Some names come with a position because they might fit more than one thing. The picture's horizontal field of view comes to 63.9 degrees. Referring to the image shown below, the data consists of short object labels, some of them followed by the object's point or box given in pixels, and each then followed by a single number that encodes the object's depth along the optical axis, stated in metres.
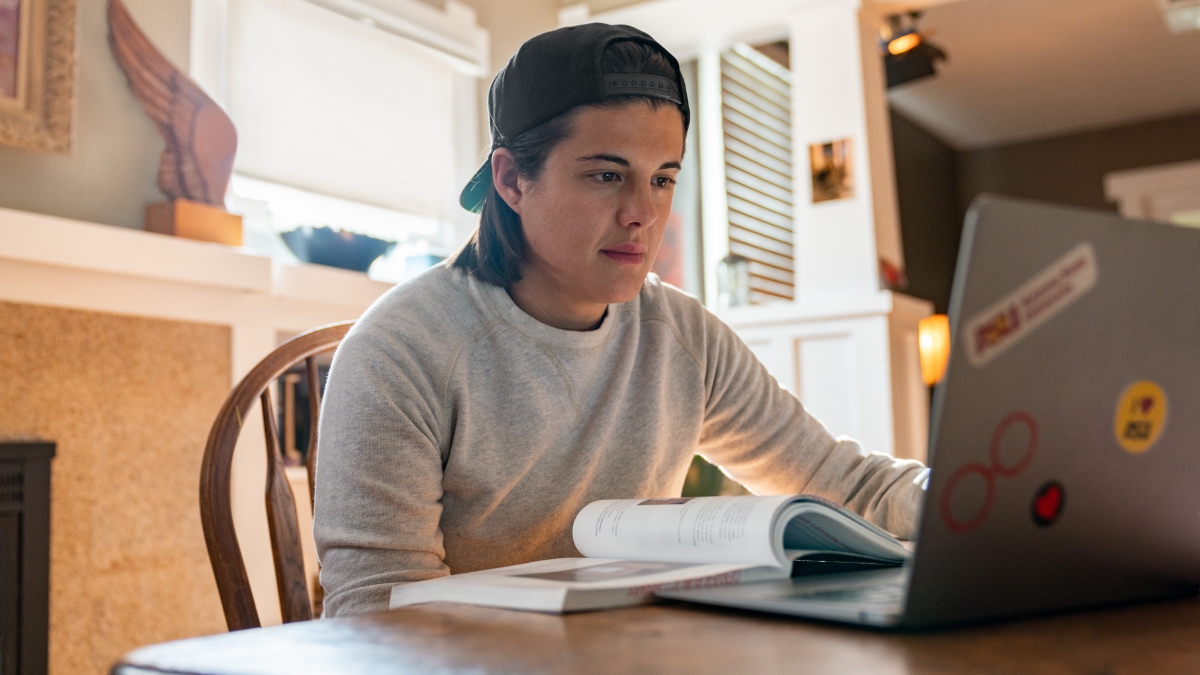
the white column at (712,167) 3.66
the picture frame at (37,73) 1.84
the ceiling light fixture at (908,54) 3.57
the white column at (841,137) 3.12
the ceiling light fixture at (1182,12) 2.82
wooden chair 0.99
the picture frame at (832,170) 3.16
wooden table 0.42
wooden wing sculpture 2.08
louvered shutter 3.76
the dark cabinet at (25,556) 1.69
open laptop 0.43
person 0.96
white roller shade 2.43
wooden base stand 2.07
